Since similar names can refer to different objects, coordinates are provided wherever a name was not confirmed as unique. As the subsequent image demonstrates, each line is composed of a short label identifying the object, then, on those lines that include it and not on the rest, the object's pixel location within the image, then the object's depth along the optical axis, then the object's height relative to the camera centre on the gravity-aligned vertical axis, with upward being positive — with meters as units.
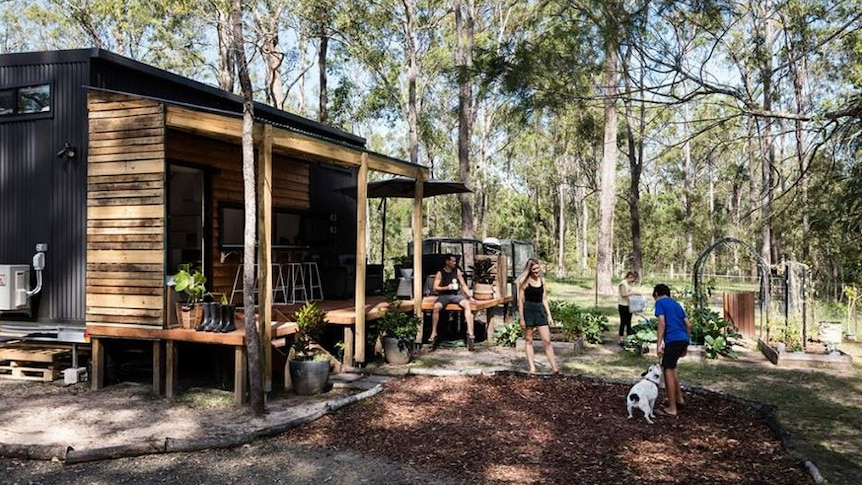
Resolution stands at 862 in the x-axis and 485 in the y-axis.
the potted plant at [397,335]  8.34 -1.14
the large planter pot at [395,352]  8.32 -1.37
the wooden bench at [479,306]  9.84 -0.91
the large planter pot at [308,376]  6.61 -1.35
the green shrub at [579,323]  10.16 -1.24
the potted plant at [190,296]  6.46 -0.47
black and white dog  5.84 -1.38
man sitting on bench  9.70 -0.61
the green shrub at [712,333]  9.23 -1.30
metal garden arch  10.02 -0.41
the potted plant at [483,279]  10.73 -0.51
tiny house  6.52 +0.85
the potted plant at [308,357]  6.63 -1.18
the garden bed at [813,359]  8.44 -1.54
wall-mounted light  7.52 +1.24
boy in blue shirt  6.07 -0.89
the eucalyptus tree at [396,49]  22.02 +8.17
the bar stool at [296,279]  9.68 -0.46
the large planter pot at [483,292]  10.73 -0.72
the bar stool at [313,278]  10.27 -0.47
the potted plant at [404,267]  10.17 -0.28
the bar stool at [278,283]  9.40 -0.51
